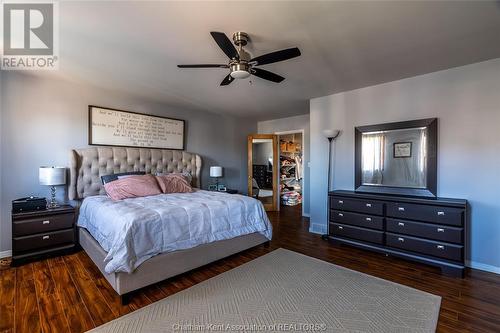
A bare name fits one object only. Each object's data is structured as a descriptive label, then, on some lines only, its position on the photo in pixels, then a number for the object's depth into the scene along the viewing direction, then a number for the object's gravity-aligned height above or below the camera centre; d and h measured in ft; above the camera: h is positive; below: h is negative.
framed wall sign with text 12.59 +2.03
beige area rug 5.85 -4.04
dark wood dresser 8.62 -2.56
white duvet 6.88 -2.11
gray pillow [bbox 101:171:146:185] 12.04 -0.72
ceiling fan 6.73 +3.23
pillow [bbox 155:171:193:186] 14.20 -0.73
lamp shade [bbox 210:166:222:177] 16.99 -0.59
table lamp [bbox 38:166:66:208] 10.11 -0.58
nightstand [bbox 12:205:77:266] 9.26 -2.97
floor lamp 12.75 +1.44
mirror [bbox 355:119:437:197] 10.29 +0.36
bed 7.04 -2.25
